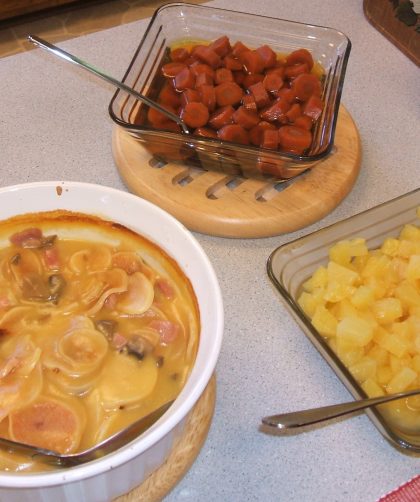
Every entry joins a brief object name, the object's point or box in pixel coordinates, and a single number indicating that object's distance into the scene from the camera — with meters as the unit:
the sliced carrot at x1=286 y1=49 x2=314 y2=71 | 1.20
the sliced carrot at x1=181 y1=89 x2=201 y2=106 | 1.12
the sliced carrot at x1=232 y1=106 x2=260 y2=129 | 1.08
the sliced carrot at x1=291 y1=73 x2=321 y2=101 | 1.15
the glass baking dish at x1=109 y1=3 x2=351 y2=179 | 1.02
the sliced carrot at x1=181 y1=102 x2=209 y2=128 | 1.09
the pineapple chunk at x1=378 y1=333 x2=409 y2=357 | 0.84
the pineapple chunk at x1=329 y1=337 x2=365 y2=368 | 0.85
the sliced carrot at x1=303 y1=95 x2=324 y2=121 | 1.11
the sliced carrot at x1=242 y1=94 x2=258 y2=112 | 1.12
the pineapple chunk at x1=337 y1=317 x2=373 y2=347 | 0.85
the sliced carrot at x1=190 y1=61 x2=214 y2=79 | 1.16
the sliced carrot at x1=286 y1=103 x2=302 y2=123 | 1.10
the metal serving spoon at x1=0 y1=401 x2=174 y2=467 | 0.62
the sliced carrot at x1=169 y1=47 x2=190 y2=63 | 1.22
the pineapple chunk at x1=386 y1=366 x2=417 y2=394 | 0.82
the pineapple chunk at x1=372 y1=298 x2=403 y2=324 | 0.89
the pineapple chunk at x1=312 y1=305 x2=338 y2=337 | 0.87
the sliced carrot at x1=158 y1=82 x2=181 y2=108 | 1.14
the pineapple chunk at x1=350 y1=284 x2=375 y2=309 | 0.90
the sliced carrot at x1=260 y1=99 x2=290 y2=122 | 1.10
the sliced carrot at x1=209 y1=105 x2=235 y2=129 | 1.09
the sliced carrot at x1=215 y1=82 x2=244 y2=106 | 1.13
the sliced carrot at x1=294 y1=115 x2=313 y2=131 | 1.08
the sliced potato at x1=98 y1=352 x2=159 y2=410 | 0.69
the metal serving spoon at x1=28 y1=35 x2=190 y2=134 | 1.07
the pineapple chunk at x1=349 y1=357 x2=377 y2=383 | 0.84
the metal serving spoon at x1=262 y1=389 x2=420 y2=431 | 0.75
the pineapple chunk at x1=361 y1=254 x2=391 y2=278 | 0.95
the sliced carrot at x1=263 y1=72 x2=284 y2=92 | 1.16
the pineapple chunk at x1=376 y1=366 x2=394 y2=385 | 0.85
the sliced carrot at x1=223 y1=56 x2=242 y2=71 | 1.19
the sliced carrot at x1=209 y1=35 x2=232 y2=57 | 1.20
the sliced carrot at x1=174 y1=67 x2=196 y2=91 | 1.15
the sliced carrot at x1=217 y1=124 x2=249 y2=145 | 1.06
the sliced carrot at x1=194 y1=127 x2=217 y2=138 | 1.08
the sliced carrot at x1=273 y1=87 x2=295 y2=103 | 1.13
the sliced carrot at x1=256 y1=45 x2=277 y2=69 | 1.19
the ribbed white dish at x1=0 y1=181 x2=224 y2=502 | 0.56
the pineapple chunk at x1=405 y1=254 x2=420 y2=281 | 0.93
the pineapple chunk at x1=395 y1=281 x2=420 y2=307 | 0.91
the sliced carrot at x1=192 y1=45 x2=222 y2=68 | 1.18
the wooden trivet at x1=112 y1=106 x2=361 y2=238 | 1.05
